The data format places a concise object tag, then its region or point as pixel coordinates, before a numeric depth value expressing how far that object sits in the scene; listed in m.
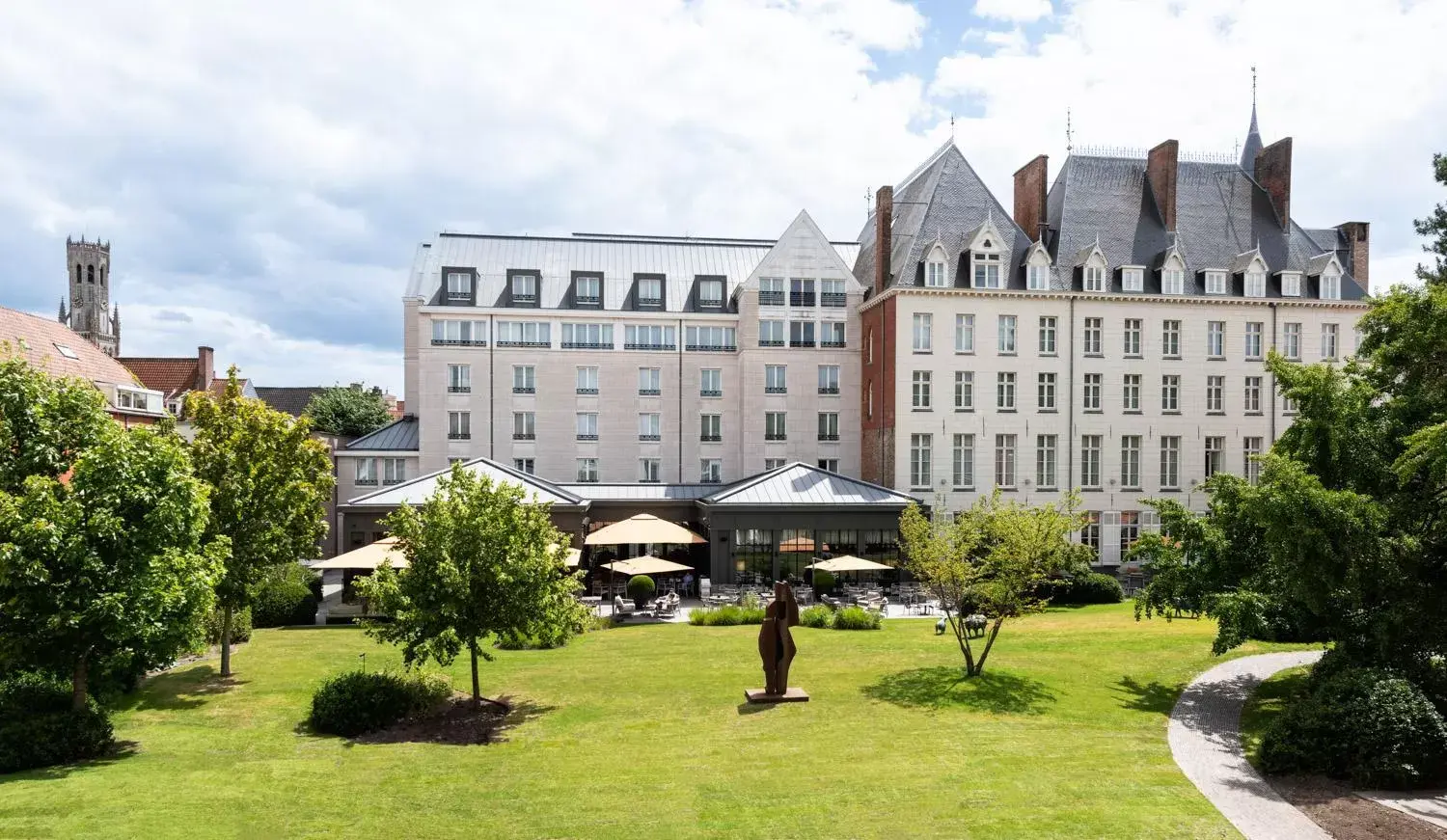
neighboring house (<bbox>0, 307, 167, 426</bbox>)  40.72
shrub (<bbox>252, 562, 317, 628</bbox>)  33.12
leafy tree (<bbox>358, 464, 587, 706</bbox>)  20.14
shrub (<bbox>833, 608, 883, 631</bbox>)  31.42
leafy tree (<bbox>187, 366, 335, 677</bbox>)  23.55
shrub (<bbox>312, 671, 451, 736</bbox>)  19.56
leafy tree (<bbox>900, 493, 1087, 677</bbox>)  22.73
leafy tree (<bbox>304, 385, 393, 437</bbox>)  66.19
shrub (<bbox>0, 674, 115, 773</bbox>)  16.66
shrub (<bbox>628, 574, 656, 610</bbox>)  36.78
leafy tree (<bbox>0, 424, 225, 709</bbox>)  16.64
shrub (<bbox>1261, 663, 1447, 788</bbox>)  16.20
